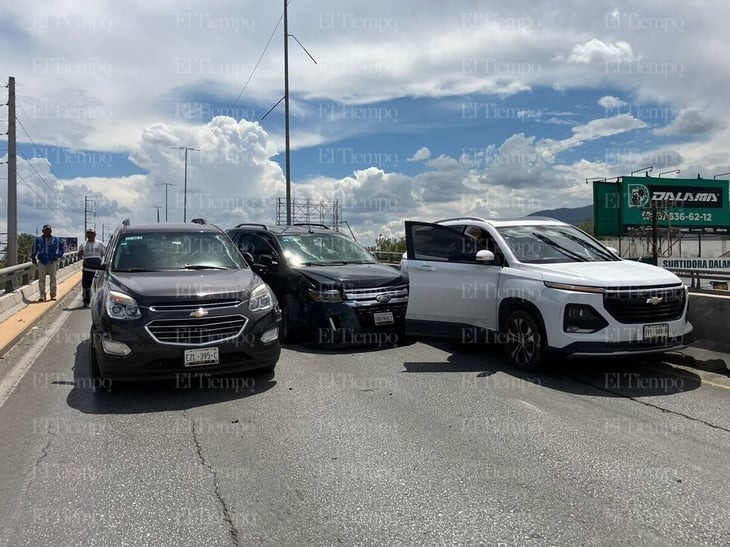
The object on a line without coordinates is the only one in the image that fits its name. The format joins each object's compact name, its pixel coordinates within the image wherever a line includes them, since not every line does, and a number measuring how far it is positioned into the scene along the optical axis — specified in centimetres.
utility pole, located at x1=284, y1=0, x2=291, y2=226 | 2217
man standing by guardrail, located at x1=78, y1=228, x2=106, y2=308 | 1388
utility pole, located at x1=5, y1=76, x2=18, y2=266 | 1855
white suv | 621
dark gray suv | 566
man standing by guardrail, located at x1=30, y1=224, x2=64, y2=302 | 1362
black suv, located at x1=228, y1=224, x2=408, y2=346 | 824
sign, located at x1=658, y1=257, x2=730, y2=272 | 3259
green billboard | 4503
